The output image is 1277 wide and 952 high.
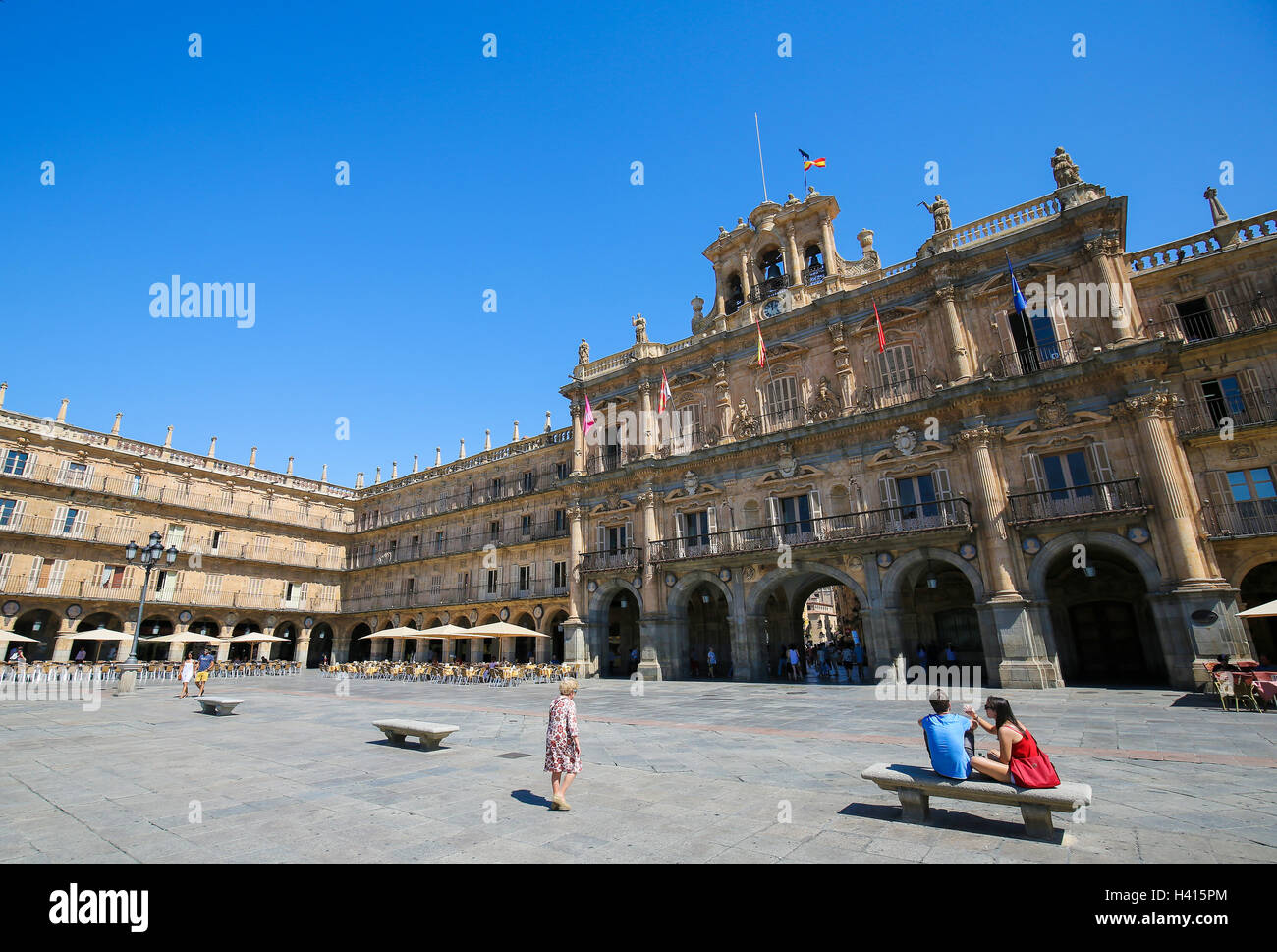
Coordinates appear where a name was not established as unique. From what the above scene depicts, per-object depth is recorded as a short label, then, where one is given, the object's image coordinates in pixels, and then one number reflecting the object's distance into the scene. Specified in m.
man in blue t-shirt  5.31
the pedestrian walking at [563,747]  6.08
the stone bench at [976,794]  4.55
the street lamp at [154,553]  19.30
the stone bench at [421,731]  9.34
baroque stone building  18.28
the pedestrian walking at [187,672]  18.87
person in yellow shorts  18.58
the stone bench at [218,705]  13.91
